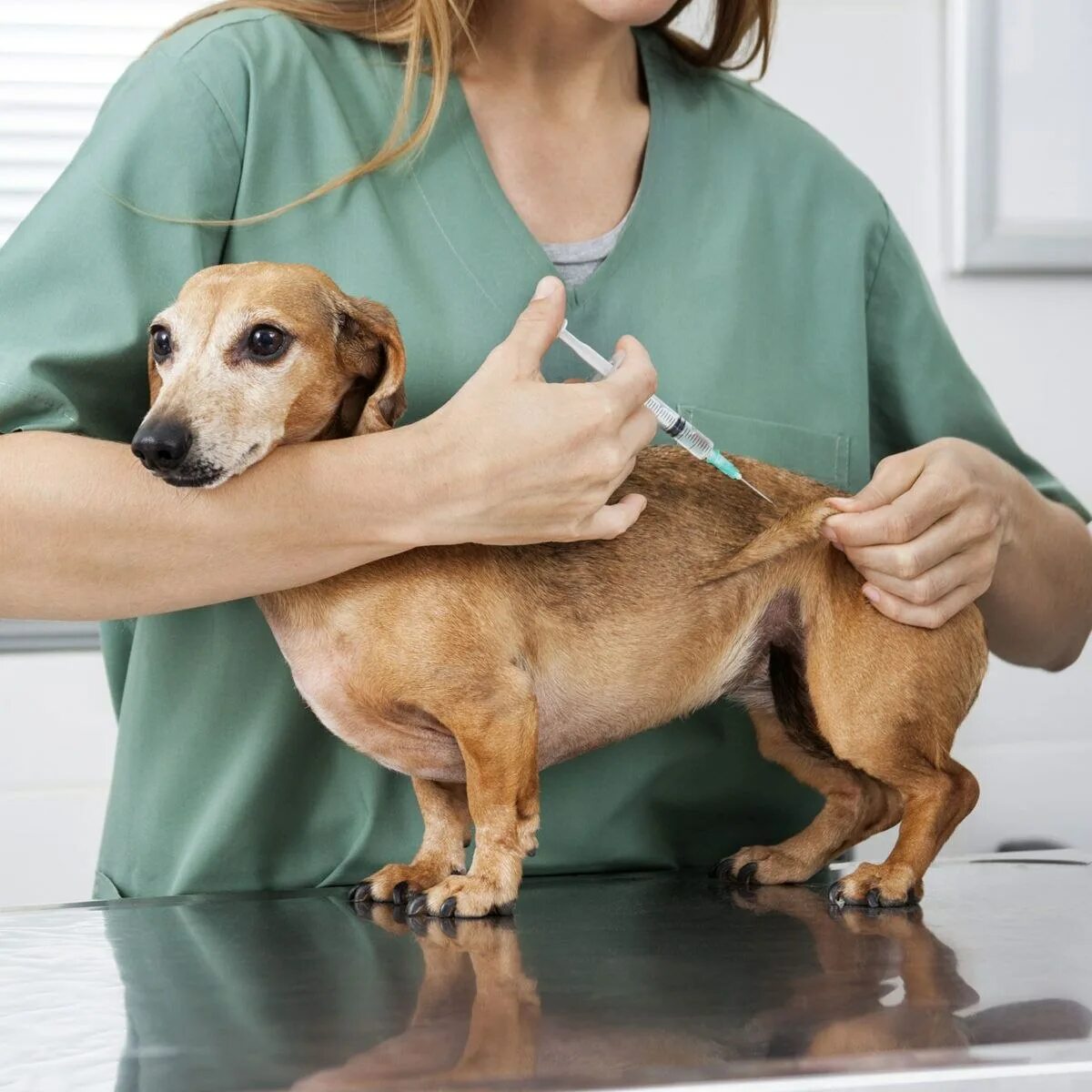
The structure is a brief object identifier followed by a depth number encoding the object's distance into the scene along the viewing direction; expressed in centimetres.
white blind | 192
